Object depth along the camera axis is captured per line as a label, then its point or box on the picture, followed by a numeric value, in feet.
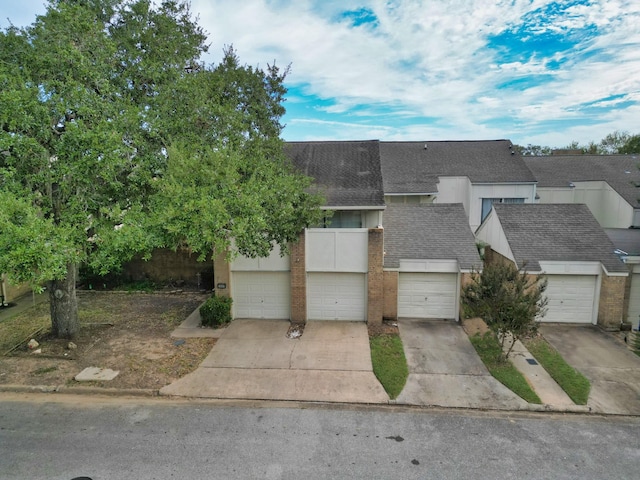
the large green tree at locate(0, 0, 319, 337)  29.48
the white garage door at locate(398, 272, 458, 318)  46.62
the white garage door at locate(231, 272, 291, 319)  46.70
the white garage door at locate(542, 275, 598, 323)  44.80
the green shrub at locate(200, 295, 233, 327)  43.88
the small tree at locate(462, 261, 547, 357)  33.45
